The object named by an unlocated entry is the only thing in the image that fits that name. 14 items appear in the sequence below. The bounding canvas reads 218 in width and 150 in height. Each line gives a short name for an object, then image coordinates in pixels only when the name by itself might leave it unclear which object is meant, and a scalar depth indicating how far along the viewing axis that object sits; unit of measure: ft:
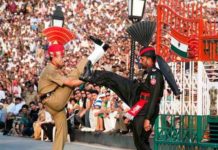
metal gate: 46.57
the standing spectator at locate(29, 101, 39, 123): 79.87
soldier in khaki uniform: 39.73
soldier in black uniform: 38.27
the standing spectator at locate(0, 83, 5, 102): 96.48
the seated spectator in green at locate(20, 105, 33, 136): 79.10
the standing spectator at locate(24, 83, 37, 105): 90.22
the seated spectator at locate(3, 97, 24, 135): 83.87
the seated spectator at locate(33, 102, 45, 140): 74.43
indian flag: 47.44
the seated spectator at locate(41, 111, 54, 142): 70.28
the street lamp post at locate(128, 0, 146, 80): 58.80
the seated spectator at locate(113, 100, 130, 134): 62.39
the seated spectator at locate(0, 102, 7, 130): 86.94
